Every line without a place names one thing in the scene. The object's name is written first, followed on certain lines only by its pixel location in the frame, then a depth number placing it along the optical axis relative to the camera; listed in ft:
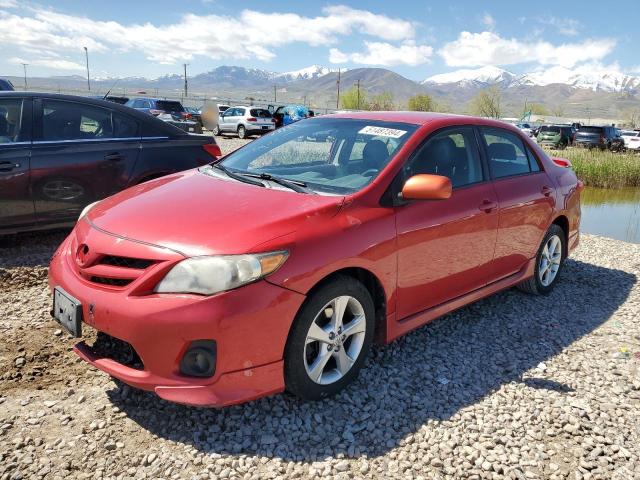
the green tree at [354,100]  343.05
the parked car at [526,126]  141.55
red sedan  7.91
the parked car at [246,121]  84.58
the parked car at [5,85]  39.17
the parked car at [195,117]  80.48
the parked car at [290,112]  100.19
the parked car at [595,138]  85.25
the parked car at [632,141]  103.30
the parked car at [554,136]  97.50
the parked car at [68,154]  16.14
